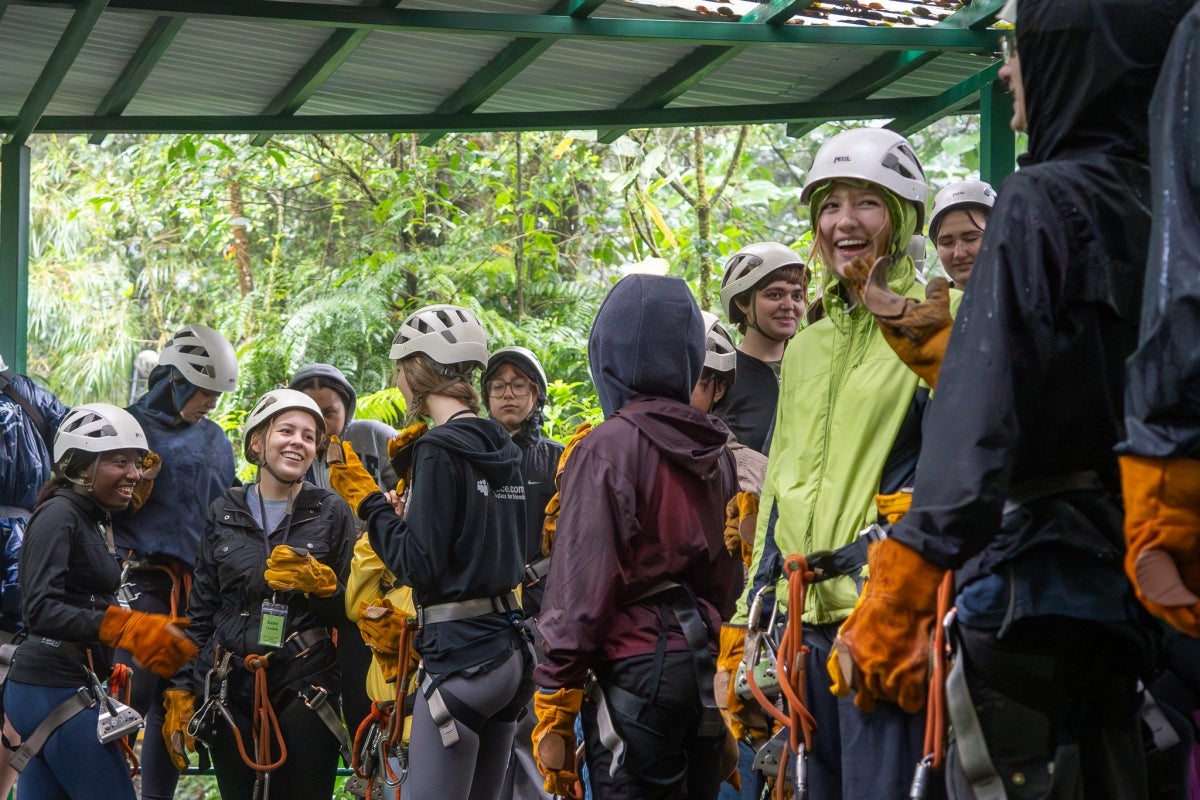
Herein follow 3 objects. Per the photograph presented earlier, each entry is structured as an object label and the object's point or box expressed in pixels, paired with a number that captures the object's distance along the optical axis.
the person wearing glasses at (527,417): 7.64
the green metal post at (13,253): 8.53
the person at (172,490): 7.39
